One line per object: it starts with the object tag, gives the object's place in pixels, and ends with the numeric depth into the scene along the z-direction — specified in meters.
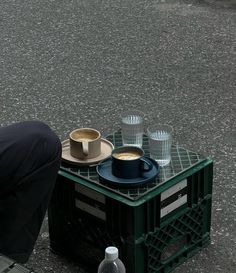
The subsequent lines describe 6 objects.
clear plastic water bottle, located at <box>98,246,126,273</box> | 3.77
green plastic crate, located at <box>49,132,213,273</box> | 4.05
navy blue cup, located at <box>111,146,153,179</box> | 4.08
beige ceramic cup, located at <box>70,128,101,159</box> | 4.34
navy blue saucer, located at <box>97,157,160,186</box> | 4.06
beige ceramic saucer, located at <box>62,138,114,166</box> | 4.34
